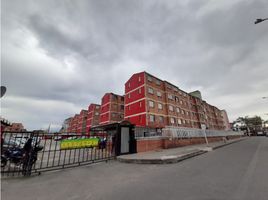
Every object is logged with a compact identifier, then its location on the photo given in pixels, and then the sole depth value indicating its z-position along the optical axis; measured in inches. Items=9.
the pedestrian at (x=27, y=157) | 235.9
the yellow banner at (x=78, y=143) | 301.8
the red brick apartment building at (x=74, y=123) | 2696.9
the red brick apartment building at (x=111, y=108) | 1539.5
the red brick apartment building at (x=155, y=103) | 1057.6
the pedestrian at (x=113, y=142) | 406.2
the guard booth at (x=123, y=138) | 407.5
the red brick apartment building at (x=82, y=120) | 2317.2
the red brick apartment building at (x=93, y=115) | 1977.0
